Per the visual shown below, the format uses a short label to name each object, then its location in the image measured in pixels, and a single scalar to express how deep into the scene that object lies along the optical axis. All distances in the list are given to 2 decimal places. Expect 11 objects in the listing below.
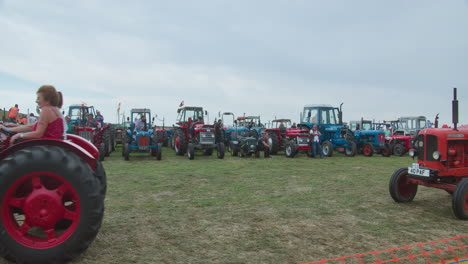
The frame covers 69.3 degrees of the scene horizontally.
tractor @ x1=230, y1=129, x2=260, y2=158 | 13.55
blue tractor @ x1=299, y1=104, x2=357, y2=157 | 14.95
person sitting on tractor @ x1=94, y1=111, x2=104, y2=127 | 14.58
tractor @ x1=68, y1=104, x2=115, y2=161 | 12.12
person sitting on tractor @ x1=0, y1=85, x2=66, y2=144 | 3.03
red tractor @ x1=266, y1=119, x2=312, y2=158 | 13.95
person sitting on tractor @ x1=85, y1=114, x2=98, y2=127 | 12.88
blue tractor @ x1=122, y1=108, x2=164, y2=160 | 12.05
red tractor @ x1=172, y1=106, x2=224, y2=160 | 13.30
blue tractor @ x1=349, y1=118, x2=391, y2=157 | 15.26
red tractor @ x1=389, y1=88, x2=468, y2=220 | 5.07
